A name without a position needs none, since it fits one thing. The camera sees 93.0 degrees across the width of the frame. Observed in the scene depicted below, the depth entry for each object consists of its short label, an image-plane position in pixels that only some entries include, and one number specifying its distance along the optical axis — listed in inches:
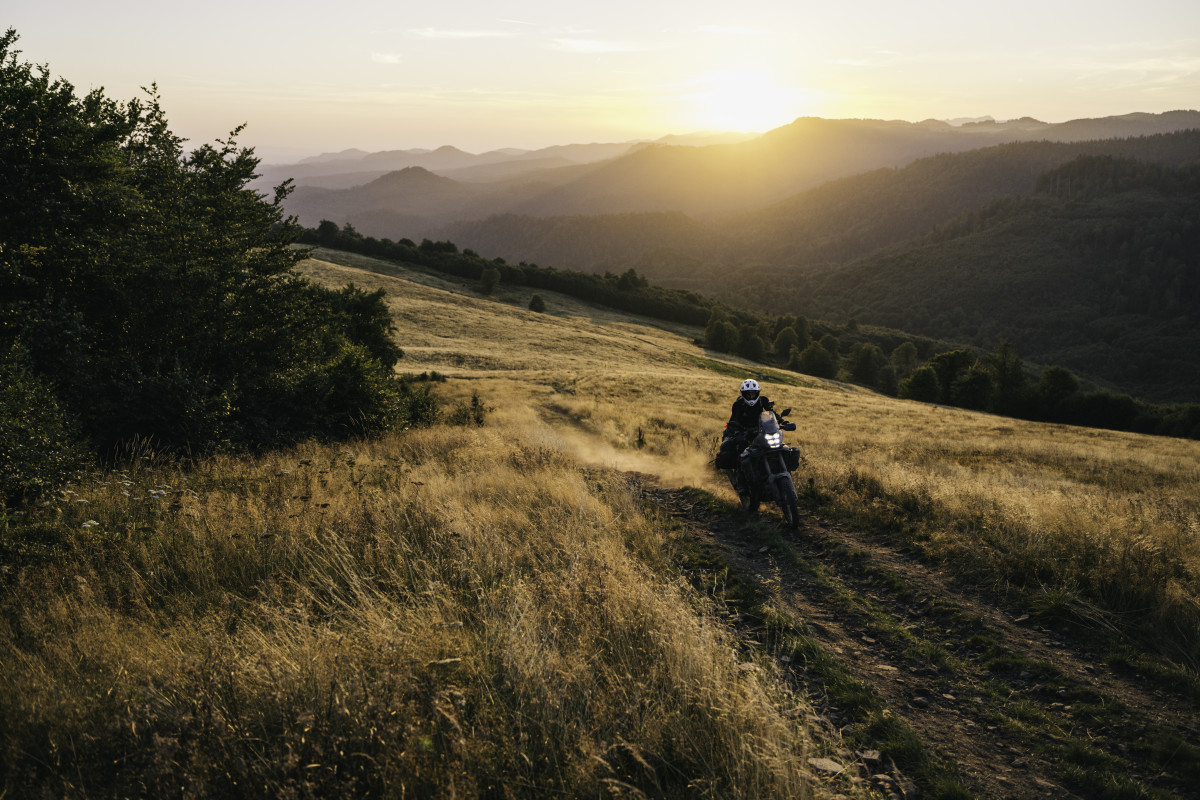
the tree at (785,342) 3934.5
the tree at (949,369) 2689.5
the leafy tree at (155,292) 423.5
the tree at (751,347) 3577.8
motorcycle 359.9
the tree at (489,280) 3550.7
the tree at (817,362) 3457.2
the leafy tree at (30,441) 257.8
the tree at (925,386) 2691.9
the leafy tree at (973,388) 2596.0
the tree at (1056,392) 2586.4
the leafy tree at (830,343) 4050.2
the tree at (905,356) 4069.9
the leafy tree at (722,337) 3523.6
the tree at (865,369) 3654.0
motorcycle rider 413.6
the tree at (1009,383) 2645.2
